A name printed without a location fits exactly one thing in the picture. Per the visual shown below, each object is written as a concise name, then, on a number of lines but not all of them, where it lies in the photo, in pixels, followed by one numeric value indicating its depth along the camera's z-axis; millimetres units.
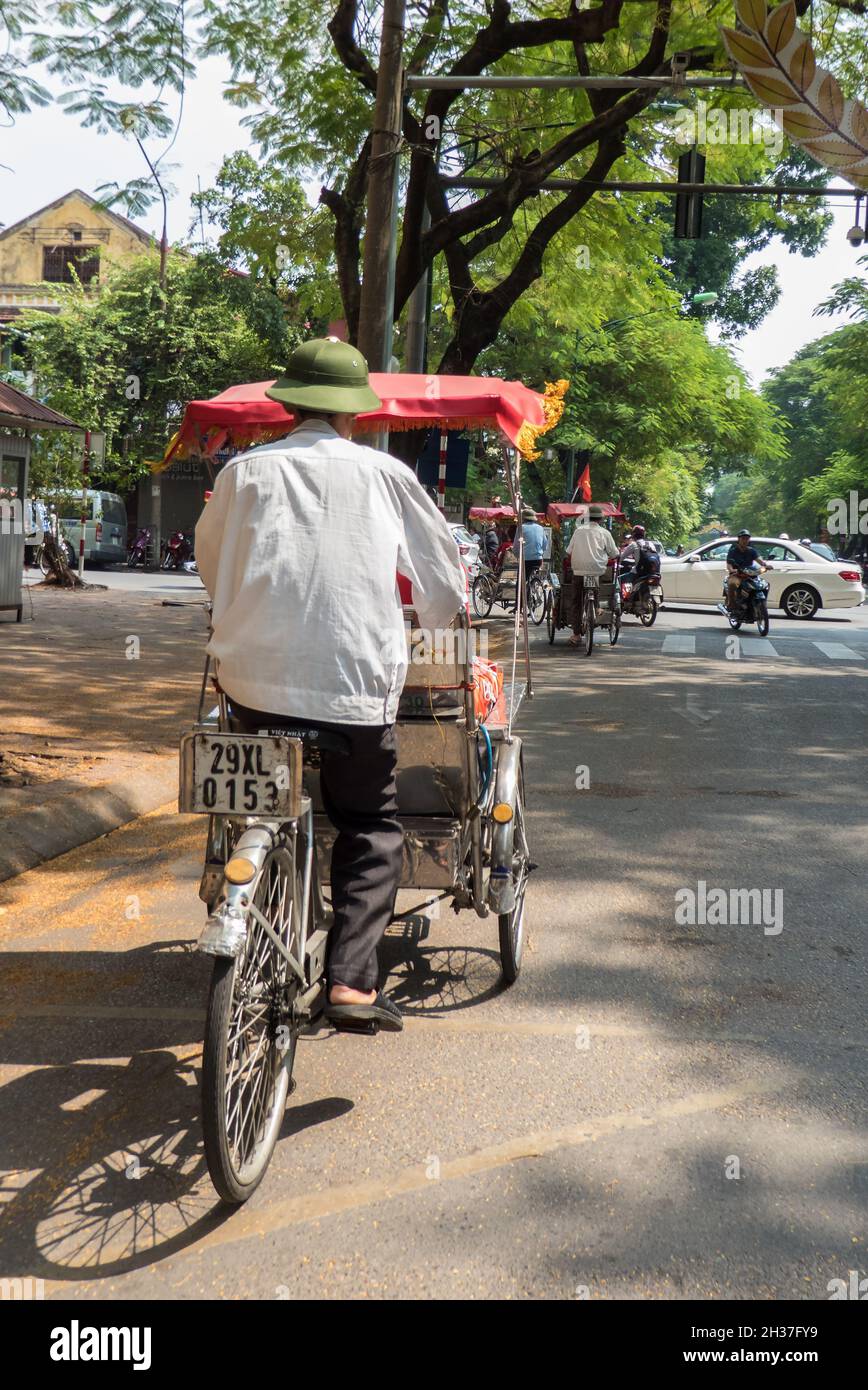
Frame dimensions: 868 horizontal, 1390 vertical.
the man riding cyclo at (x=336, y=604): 3400
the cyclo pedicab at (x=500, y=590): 22170
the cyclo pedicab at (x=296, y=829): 3059
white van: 32875
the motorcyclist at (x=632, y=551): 21188
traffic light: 15023
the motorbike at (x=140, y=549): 36684
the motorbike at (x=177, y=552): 36312
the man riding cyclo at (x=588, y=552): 16641
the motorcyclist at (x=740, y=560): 18859
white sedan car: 24156
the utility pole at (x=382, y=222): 11125
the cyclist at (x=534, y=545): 20250
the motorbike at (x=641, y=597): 21750
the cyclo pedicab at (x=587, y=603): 16656
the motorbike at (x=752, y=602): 19250
